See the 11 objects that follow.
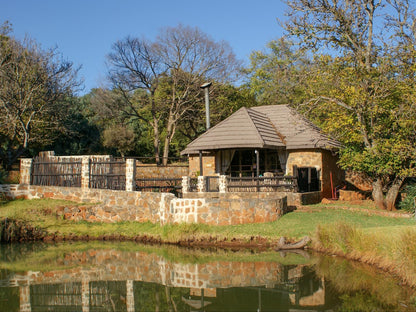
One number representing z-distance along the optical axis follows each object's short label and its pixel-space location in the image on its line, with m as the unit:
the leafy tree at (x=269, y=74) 39.84
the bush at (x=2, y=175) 19.17
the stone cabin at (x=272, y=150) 21.53
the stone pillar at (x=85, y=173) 17.89
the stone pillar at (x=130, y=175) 17.47
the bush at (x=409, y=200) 16.52
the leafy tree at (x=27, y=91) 24.78
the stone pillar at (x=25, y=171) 18.89
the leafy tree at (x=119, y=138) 39.03
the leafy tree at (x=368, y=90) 17.06
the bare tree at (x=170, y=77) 35.12
